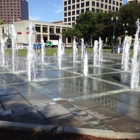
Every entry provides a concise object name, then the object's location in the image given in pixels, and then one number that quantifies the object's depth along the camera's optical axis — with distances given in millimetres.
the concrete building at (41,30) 72625
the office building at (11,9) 130675
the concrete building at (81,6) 94750
